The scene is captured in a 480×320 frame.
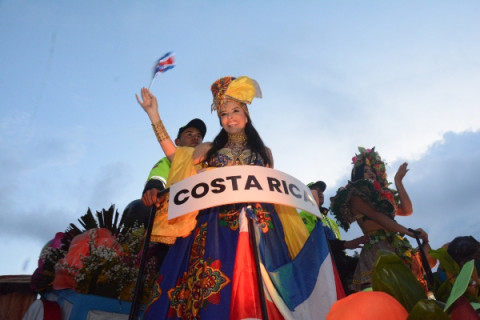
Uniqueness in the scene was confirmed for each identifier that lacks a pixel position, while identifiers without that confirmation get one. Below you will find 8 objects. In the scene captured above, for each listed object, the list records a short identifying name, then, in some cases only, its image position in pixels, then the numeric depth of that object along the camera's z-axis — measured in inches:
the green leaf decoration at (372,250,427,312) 26.4
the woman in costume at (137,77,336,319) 106.8
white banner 99.9
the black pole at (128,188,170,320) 106.4
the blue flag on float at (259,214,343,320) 109.2
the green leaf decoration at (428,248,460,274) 45.7
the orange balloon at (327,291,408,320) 23.5
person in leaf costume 181.6
